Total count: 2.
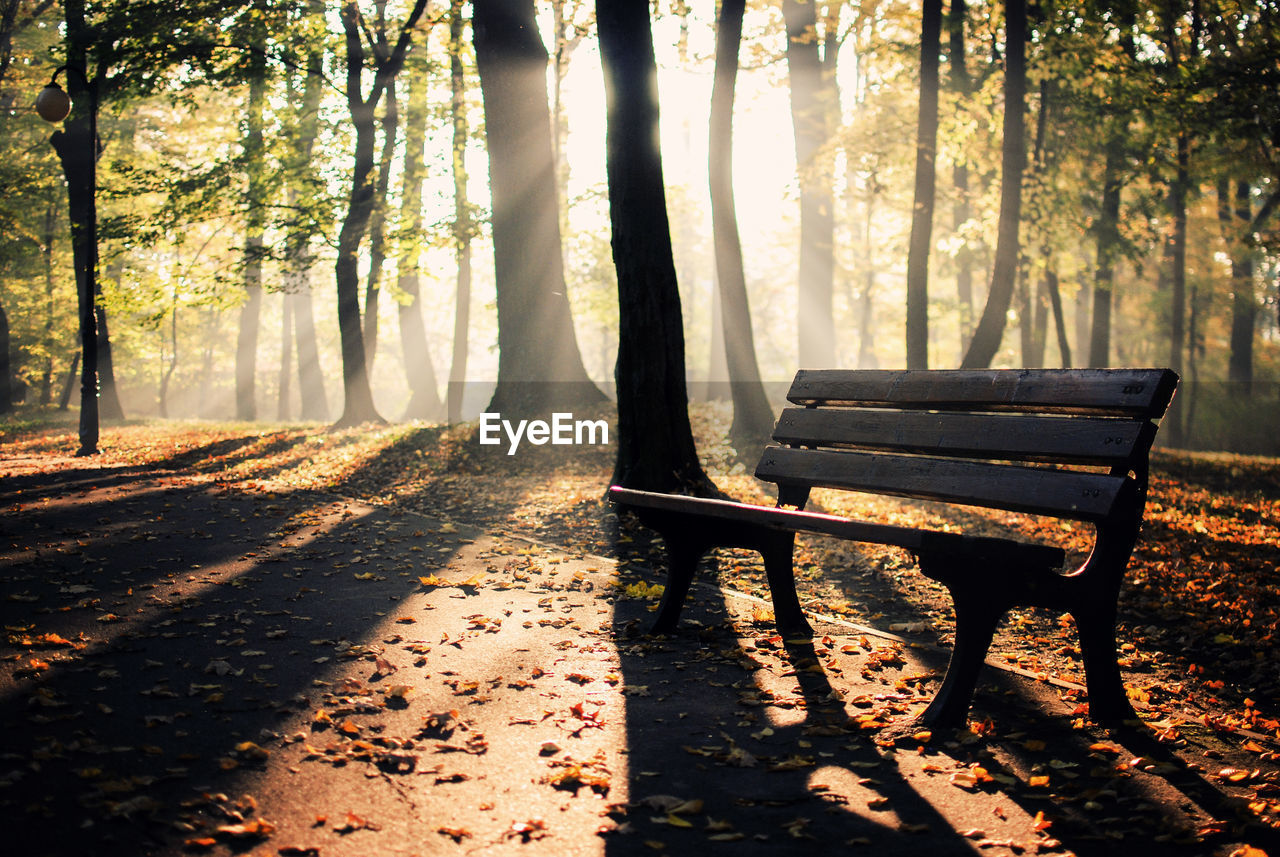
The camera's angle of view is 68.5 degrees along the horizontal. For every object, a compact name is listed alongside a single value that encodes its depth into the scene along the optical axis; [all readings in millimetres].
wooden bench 3416
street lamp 13898
